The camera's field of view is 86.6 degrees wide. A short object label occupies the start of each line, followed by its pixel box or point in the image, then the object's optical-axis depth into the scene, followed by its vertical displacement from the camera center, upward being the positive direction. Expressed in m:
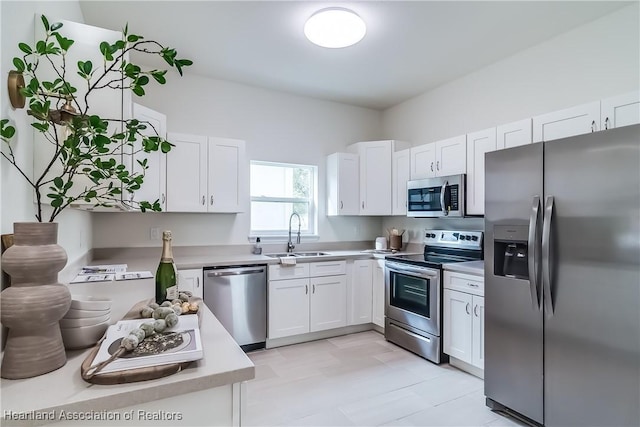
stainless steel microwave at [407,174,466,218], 3.24 +0.17
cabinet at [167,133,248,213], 3.29 +0.39
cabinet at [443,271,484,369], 2.74 -0.88
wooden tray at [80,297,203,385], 0.78 -0.38
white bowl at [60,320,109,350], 0.94 -0.35
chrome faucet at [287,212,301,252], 4.06 -0.38
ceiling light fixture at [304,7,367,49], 2.48 +1.41
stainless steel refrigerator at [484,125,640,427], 1.71 -0.38
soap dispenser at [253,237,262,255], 3.87 -0.40
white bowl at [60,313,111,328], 0.94 -0.31
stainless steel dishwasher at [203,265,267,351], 3.15 -0.83
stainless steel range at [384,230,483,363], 3.11 -0.75
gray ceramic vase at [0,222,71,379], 0.77 -0.22
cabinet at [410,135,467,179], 3.30 +0.58
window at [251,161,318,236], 4.08 +0.19
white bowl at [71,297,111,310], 0.97 -0.27
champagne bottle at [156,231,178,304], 1.41 -0.27
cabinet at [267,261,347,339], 3.45 -0.91
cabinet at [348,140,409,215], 4.17 +0.48
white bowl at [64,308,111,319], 0.95 -0.29
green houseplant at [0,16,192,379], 0.78 -0.08
